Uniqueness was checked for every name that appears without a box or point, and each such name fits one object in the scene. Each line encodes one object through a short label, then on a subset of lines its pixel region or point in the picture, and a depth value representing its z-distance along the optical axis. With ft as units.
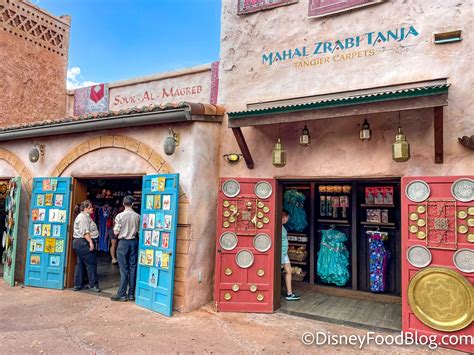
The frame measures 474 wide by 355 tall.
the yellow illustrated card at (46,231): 22.86
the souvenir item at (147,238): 19.27
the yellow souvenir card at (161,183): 18.97
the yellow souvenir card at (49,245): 22.61
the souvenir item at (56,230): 22.62
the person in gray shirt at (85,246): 21.79
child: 20.62
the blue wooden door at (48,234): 22.44
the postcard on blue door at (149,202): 19.49
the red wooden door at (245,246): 18.48
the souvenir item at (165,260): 18.13
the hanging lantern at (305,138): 17.44
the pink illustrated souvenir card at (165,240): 18.33
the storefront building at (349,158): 14.93
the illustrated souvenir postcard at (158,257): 18.52
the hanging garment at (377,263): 21.11
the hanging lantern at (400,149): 14.91
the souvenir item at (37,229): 23.17
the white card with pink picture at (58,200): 22.91
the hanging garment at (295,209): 24.17
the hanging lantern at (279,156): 17.83
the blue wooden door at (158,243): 18.04
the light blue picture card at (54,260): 22.45
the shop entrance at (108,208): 29.78
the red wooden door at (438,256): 14.23
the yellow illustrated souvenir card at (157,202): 19.06
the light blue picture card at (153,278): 18.52
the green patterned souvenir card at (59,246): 22.41
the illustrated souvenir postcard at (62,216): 22.62
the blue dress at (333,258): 22.31
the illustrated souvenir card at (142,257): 19.32
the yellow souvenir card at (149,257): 19.01
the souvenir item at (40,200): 23.50
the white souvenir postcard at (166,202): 18.56
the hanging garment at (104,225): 31.83
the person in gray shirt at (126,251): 20.12
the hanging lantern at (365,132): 16.14
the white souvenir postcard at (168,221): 18.37
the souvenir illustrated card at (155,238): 18.81
